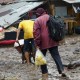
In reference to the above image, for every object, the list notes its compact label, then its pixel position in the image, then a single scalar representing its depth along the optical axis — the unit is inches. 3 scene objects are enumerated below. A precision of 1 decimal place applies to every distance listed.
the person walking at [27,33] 474.0
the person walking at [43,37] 339.4
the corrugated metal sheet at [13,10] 836.3
